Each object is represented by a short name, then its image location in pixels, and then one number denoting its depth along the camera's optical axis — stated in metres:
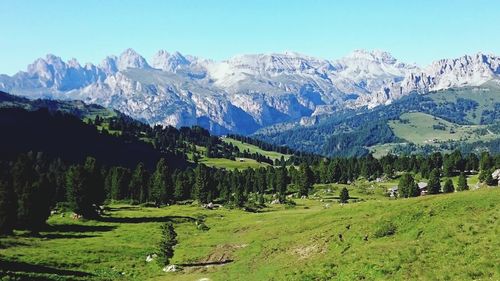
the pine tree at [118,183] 180.75
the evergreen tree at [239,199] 154.75
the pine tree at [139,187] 175.50
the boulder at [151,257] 70.51
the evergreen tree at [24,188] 90.06
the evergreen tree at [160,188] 168.50
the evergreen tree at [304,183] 187.50
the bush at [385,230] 54.16
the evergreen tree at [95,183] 118.75
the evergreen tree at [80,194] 113.81
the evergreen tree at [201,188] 171.00
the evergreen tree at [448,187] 153.81
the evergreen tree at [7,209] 80.69
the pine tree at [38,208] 91.12
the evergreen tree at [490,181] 150.50
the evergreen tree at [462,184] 152.62
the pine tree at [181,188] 181.75
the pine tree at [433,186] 160.88
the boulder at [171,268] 63.50
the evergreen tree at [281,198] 164.32
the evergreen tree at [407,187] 155.25
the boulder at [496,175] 155.95
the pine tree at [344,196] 154.25
